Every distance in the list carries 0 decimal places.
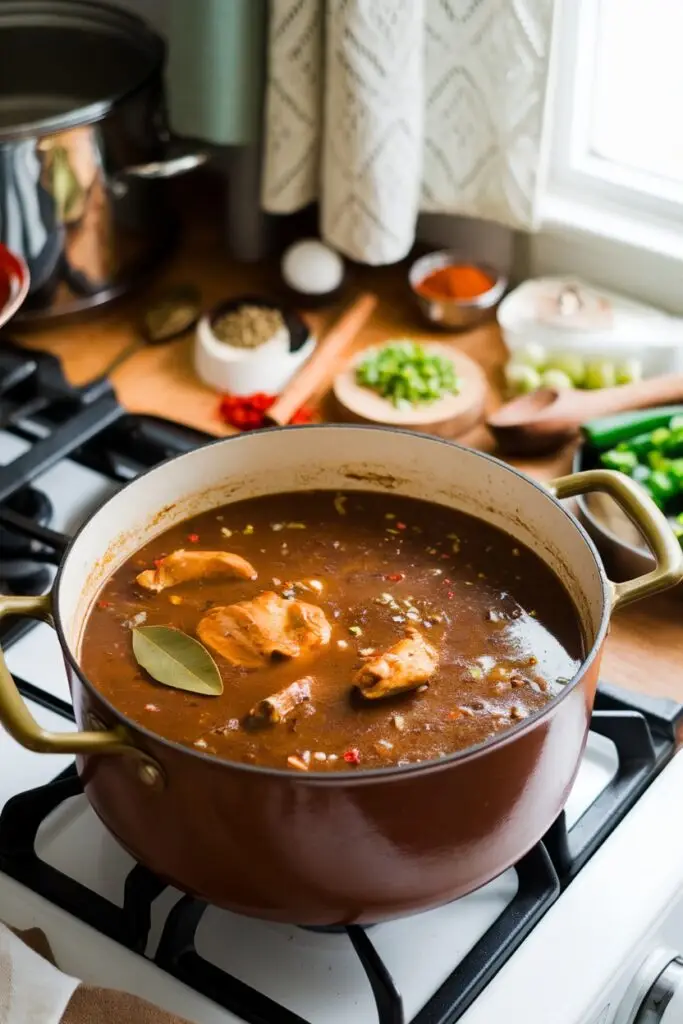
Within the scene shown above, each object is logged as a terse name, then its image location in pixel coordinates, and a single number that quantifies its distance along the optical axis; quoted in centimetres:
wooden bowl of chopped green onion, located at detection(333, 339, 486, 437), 147
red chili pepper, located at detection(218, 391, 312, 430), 150
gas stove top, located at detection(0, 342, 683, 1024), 92
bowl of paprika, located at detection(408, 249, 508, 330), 163
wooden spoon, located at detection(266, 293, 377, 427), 150
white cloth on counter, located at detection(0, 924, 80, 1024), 88
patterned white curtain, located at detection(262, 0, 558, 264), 148
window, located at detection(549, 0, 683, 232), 162
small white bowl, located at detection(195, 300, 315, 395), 153
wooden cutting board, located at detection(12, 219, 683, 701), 129
